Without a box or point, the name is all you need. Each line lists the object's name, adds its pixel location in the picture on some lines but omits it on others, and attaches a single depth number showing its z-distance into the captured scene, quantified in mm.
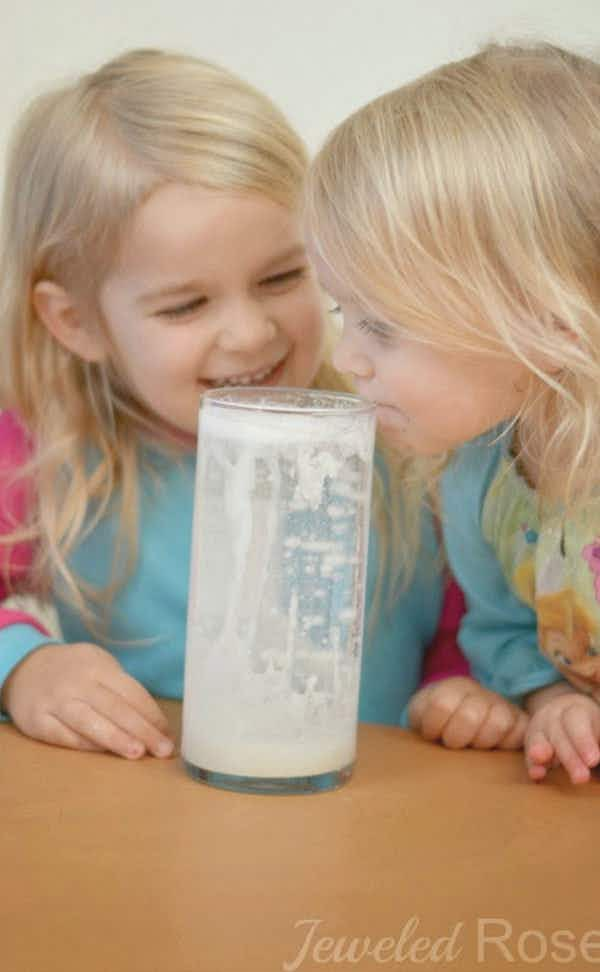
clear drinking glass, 943
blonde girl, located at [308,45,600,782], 987
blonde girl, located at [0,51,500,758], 1125
